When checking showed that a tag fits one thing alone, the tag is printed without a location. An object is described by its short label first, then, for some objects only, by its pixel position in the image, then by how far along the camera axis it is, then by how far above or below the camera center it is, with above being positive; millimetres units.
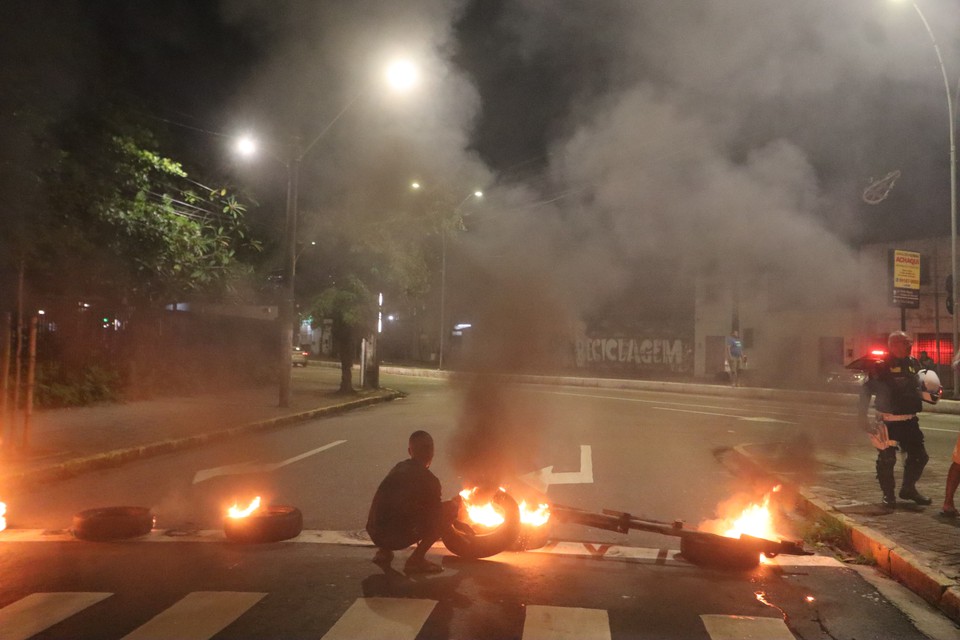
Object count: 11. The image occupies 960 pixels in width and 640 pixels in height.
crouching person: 5027 -1118
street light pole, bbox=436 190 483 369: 9320 +862
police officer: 6637 -473
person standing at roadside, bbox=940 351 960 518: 6301 -1121
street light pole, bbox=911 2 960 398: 18578 +3620
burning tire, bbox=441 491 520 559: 5227 -1293
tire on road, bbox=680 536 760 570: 5176 -1383
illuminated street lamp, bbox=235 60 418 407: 15477 +2054
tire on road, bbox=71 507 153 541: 5805 -1402
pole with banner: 17359 +1992
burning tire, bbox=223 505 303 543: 5707 -1377
